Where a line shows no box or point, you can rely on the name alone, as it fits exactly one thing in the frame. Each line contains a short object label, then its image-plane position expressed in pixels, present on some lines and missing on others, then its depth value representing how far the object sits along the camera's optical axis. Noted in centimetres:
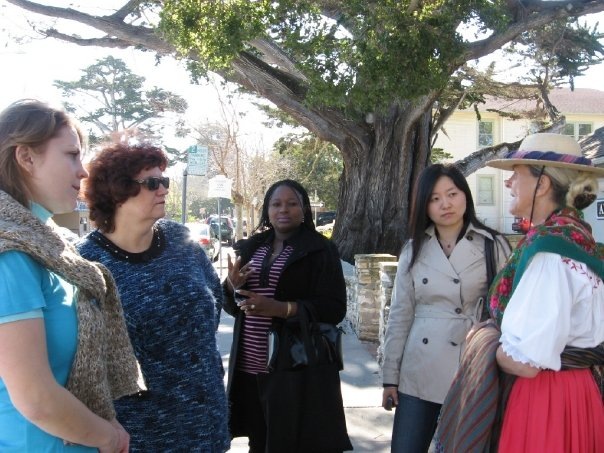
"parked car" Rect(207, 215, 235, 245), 3525
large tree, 803
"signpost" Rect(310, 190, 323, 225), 3929
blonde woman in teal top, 149
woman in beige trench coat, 283
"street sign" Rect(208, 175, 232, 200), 1492
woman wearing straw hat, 190
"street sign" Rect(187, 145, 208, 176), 1057
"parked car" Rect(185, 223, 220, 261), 2079
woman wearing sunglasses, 238
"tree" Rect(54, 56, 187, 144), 4534
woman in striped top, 302
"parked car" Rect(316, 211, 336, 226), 3770
